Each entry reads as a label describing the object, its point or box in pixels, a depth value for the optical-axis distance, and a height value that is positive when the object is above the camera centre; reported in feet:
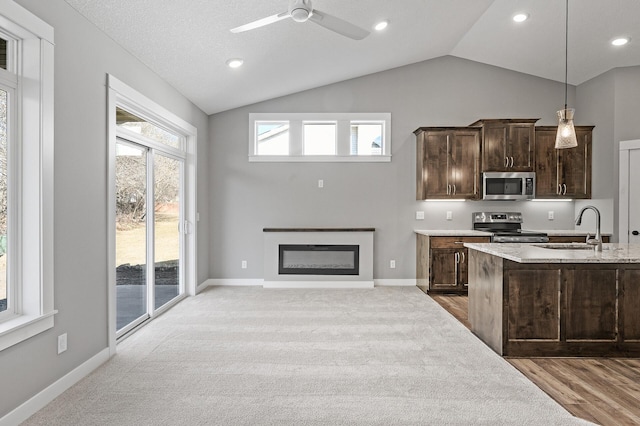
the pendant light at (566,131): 9.71 +2.16
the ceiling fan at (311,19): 7.78 +4.41
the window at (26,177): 7.09 +0.63
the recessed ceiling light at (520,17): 13.96 +7.56
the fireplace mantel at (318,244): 18.35 -2.17
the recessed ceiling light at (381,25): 13.50 +6.97
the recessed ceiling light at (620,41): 14.52 +6.89
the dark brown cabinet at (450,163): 17.51 +2.28
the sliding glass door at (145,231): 11.55 -0.81
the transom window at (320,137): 18.86 +3.84
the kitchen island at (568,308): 9.85 -2.65
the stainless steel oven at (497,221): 18.60 -0.54
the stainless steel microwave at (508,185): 17.21 +1.21
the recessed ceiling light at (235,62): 13.17 +5.42
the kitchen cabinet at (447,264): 16.90 -2.51
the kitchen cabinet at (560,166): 17.39 +2.16
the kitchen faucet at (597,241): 9.78 -0.85
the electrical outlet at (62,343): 7.95 -2.99
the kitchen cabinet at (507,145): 17.16 +3.11
